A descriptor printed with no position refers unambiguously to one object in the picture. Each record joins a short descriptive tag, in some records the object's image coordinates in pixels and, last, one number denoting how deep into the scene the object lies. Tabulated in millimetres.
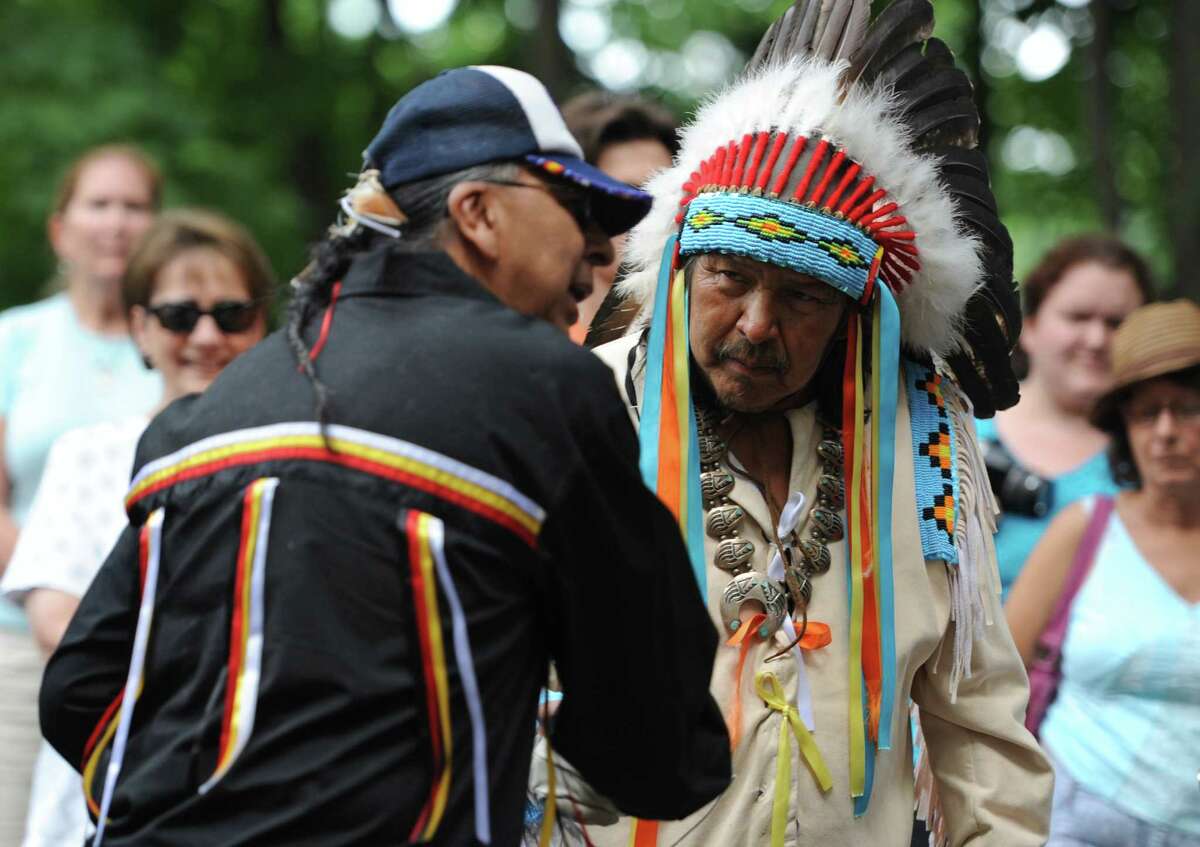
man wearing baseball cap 3732
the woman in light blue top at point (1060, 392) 9312
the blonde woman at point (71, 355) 7965
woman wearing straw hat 7551
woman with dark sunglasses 7285
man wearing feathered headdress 5590
